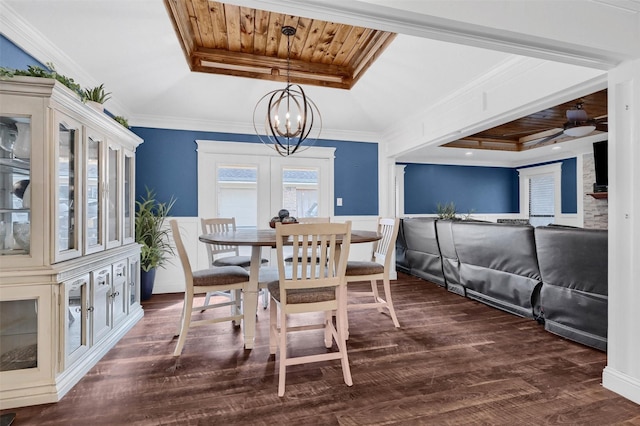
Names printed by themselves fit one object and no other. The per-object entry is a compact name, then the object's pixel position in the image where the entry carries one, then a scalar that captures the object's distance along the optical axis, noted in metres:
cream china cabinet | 1.83
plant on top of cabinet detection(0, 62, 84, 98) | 1.77
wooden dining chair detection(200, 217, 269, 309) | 3.34
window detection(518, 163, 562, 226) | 6.97
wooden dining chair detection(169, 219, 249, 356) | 2.38
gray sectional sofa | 2.49
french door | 4.50
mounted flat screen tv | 5.70
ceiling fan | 3.72
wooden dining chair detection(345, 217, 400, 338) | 2.84
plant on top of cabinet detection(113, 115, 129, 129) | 2.96
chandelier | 4.18
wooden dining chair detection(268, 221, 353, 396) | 1.96
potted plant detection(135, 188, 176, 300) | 3.83
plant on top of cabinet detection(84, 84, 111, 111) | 2.39
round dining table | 2.52
